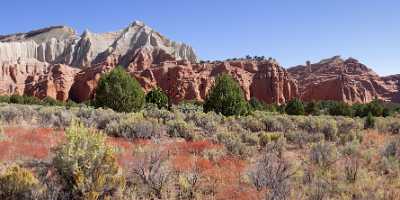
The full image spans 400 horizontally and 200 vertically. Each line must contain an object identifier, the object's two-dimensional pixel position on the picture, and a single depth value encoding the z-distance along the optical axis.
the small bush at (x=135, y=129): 14.27
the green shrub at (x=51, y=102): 77.34
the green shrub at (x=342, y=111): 57.16
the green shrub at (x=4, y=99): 69.47
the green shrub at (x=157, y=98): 60.66
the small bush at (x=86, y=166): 7.04
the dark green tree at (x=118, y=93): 38.16
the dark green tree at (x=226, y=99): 32.94
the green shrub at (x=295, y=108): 56.03
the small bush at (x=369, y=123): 23.62
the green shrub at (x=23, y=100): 70.00
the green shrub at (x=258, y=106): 70.25
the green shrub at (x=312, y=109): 59.44
